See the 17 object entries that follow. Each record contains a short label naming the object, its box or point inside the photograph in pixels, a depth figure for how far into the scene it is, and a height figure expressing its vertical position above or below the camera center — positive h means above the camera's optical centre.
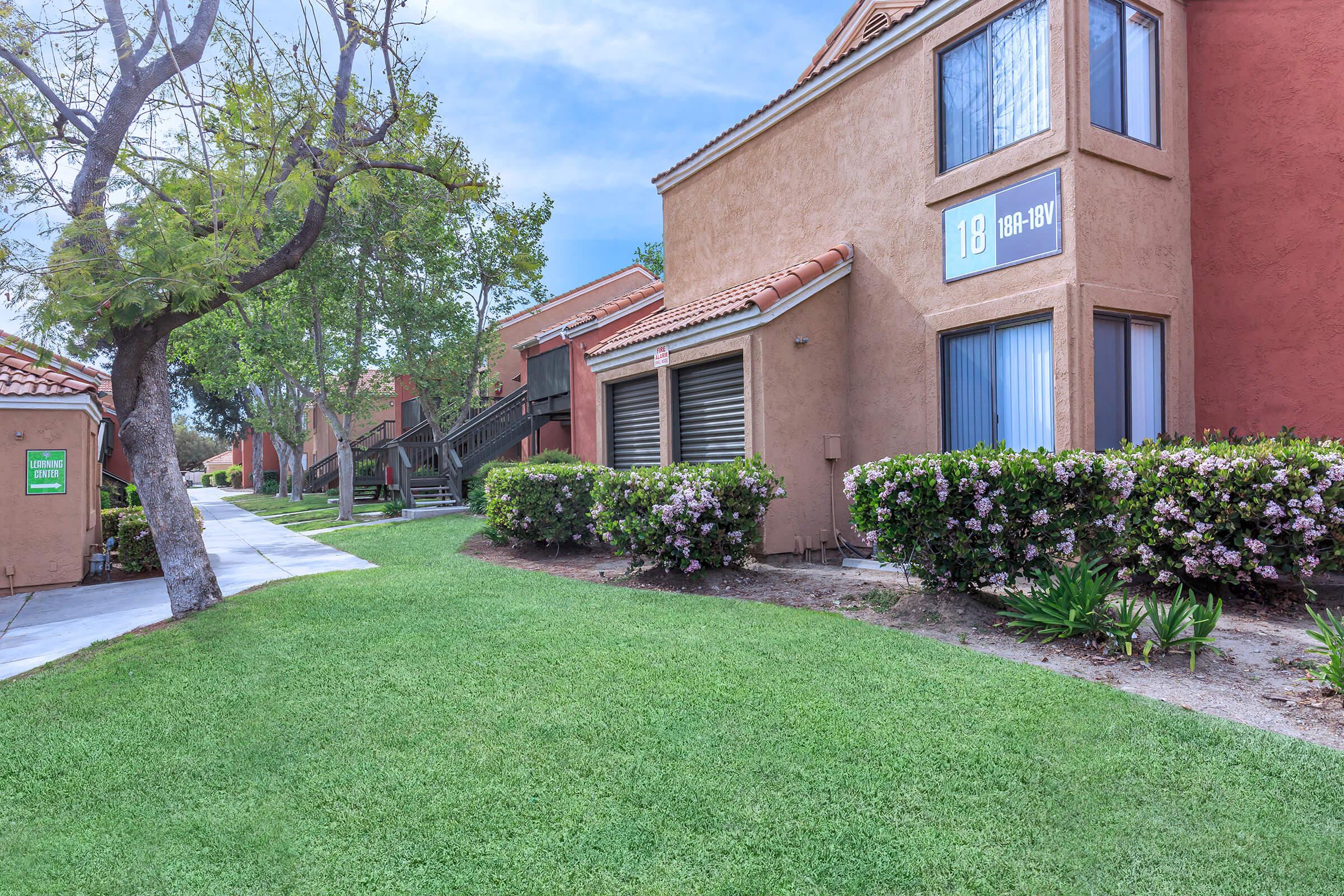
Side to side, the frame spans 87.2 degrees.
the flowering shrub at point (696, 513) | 7.85 -0.55
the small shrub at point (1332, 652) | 4.05 -1.16
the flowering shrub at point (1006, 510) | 5.97 -0.40
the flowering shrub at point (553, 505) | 10.95 -0.60
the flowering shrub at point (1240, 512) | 5.62 -0.42
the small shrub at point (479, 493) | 16.61 -0.65
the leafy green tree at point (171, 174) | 6.97 +3.25
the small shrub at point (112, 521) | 11.95 -0.91
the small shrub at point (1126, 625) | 4.97 -1.17
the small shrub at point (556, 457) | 14.80 +0.18
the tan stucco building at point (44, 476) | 9.97 -0.10
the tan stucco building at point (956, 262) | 7.61 +2.45
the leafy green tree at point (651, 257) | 38.03 +11.44
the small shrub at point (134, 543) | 11.14 -1.19
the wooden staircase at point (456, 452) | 20.36 +0.42
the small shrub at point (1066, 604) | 5.21 -1.09
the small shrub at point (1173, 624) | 4.80 -1.13
